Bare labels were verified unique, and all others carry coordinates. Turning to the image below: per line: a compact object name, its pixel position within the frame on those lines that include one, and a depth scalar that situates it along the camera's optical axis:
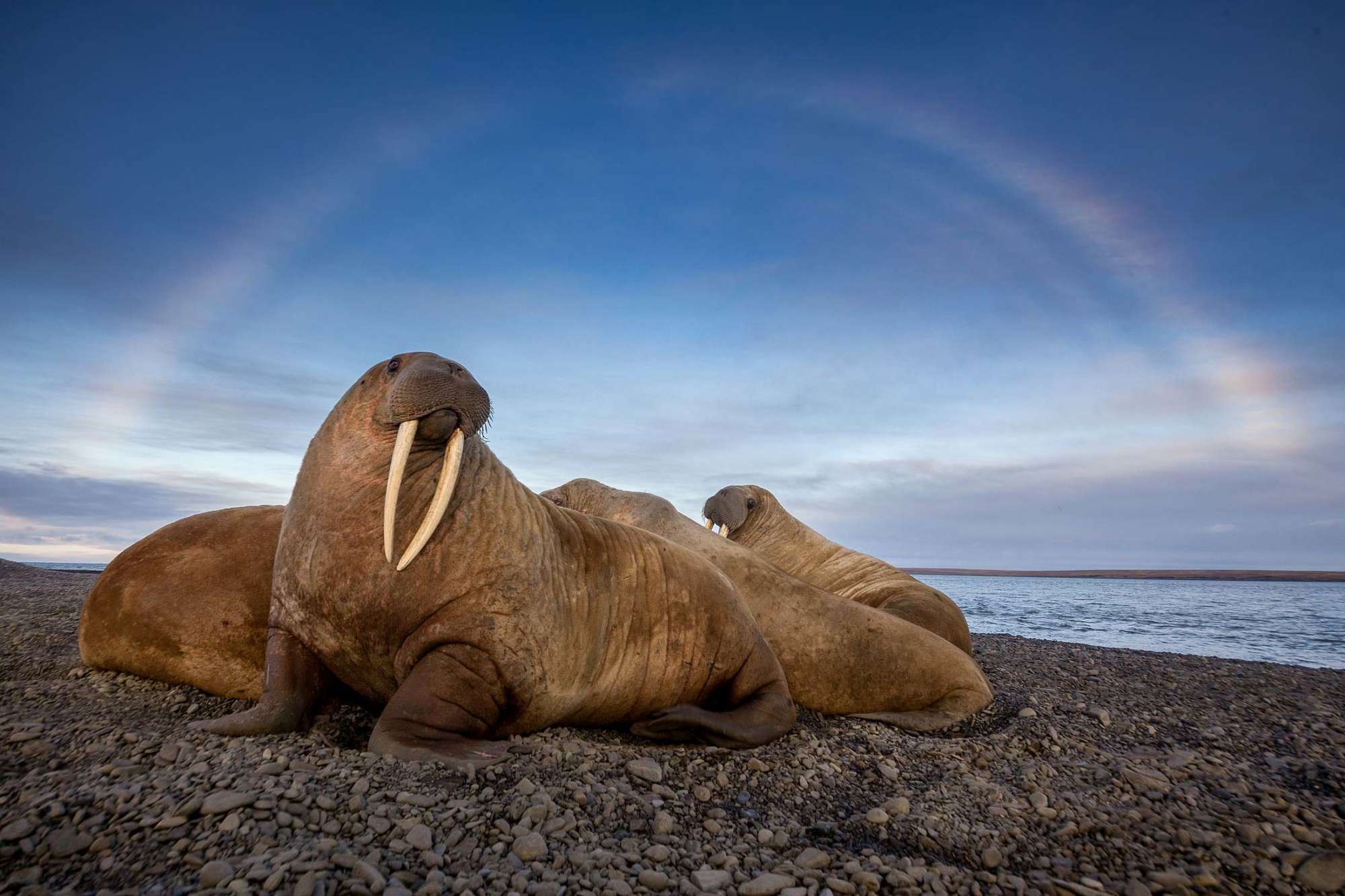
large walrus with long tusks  3.19
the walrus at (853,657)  4.77
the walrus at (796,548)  7.22
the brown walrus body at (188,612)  3.80
